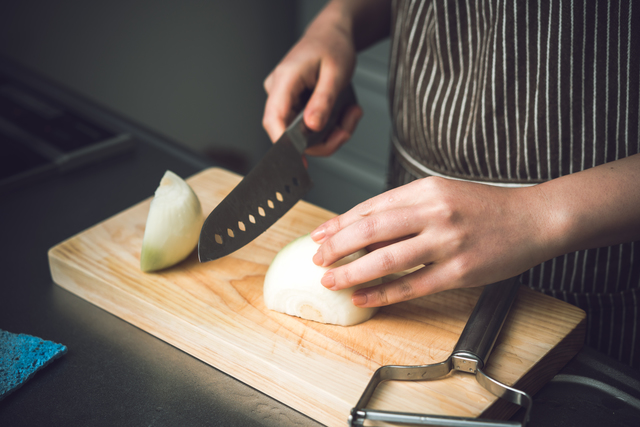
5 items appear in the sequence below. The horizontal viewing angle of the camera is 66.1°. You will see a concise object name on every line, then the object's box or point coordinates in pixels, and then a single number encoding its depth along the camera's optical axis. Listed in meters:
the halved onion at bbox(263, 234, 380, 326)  0.74
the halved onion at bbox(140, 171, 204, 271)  0.83
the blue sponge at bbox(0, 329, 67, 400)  0.66
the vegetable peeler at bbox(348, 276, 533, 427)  0.56
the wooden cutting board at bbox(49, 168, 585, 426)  0.66
